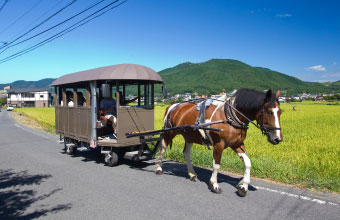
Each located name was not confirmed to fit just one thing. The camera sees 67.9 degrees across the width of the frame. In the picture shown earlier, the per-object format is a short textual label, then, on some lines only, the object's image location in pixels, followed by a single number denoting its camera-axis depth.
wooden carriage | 7.01
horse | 4.50
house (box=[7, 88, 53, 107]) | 88.07
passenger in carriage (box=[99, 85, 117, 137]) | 7.71
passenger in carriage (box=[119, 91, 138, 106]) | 7.71
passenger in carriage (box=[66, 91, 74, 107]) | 9.37
